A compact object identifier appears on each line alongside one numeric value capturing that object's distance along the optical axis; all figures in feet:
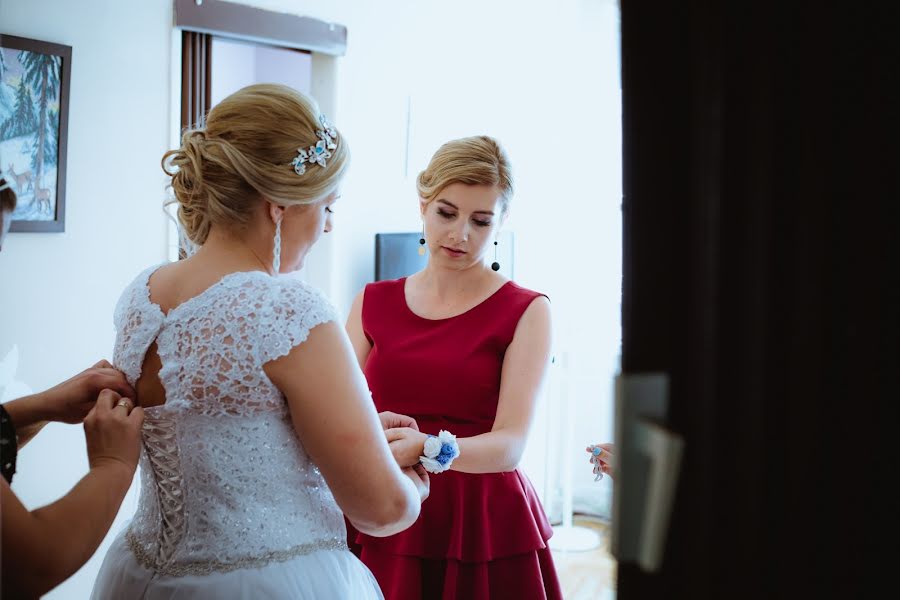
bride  3.55
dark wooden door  1.82
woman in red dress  5.54
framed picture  8.25
